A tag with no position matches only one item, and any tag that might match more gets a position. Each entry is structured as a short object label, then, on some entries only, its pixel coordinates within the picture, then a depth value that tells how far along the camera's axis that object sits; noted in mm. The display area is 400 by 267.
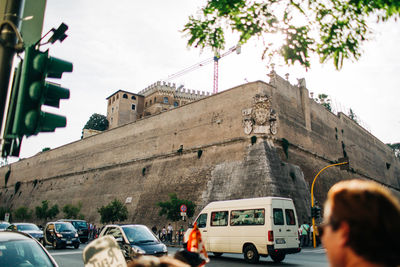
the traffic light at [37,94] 3154
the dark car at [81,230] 20953
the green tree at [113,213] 28170
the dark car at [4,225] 16578
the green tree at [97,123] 67062
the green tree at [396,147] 87150
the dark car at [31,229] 17297
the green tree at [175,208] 23406
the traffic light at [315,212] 17828
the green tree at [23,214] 42281
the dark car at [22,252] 4477
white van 11586
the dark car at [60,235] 16042
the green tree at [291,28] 5828
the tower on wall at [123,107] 62531
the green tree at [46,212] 37281
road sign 21703
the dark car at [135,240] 9174
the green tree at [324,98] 54631
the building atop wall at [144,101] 62844
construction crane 77312
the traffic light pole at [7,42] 2830
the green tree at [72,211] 34406
